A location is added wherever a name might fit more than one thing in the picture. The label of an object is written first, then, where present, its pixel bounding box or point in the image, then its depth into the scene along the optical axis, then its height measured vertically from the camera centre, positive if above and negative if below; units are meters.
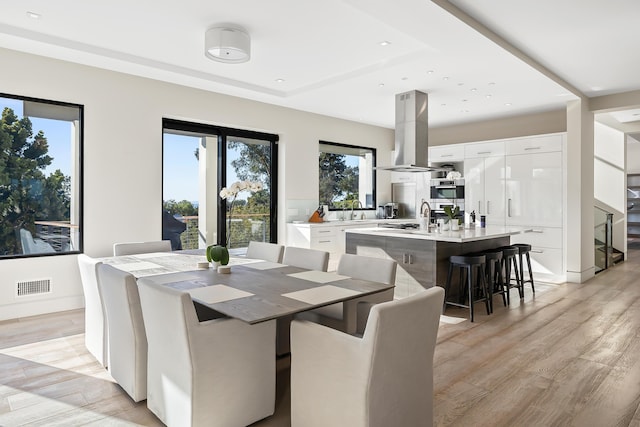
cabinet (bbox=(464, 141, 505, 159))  6.49 +1.06
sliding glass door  5.23 +0.41
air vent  3.99 -0.76
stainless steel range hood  5.22 +1.06
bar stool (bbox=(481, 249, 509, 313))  4.30 -0.69
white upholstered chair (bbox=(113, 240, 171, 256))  3.65 -0.33
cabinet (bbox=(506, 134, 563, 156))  5.94 +1.05
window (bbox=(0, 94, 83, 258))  3.98 +0.36
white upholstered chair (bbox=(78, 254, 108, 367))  2.73 -0.73
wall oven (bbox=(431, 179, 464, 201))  6.99 +0.42
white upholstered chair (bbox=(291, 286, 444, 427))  1.63 -0.68
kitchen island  4.22 -0.40
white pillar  5.71 +0.39
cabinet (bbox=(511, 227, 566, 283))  5.95 -0.60
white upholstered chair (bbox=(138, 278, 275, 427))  1.84 -0.75
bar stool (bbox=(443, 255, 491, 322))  4.02 -0.72
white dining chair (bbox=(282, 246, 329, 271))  3.10 -0.37
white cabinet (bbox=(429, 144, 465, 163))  6.98 +1.06
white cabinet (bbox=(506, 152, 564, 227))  5.95 +0.36
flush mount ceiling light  3.45 +1.47
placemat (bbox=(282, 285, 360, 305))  2.03 -0.43
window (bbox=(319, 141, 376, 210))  7.12 +0.70
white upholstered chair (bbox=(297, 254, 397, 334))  2.31 -0.55
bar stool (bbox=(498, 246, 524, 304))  4.60 -0.58
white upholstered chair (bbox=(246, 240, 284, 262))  3.53 -0.35
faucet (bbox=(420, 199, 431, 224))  5.04 +0.00
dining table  1.91 -0.43
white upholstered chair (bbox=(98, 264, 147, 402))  2.23 -0.68
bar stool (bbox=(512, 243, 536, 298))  4.93 -0.47
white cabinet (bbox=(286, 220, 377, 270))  6.00 -0.37
